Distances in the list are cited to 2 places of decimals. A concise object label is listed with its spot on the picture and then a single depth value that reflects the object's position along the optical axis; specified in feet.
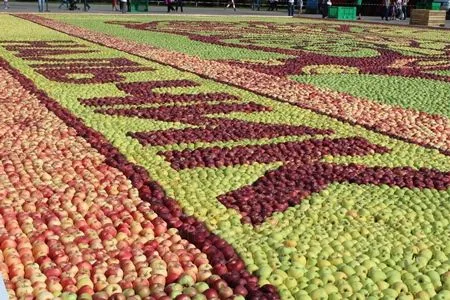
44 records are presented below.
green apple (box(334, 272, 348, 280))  11.26
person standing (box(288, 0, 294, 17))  114.09
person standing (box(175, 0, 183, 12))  116.25
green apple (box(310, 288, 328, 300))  10.59
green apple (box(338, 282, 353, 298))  10.78
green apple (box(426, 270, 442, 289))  11.31
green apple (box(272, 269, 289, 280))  11.22
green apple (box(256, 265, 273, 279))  11.21
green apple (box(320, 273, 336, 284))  11.13
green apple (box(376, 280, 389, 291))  11.02
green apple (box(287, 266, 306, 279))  11.27
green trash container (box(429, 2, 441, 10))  109.70
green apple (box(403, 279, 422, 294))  11.03
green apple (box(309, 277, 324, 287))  11.02
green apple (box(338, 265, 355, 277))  11.44
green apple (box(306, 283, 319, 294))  10.78
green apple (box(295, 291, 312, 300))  10.51
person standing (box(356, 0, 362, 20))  117.37
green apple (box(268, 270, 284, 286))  11.01
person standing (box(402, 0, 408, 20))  115.38
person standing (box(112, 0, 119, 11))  110.73
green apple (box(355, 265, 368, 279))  11.38
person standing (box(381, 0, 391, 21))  108.58
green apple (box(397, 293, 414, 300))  10.71
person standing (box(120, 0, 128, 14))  104.37
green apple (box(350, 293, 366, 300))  10.64
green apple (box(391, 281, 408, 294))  10.99
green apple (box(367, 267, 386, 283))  11.29
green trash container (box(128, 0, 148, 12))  112.88
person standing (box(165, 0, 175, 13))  113.29
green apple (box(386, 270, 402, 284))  11.27
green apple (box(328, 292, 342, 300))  10.60
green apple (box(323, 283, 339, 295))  10.76
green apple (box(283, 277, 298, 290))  10.93
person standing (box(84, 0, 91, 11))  106.16
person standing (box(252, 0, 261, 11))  144.25
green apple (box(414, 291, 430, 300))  10.79
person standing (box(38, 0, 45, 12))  100.03
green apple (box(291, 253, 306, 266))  11.76
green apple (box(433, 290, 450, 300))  10.80
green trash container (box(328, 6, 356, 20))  107.86
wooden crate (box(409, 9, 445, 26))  91.56
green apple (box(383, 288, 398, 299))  10.80
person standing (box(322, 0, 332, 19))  110.14
